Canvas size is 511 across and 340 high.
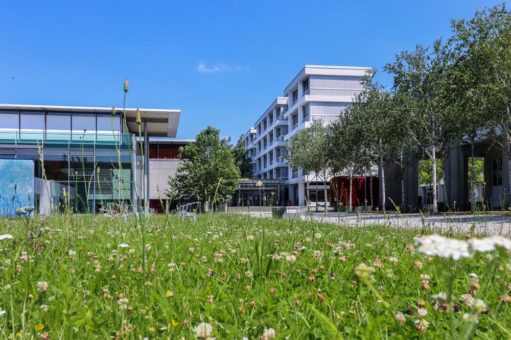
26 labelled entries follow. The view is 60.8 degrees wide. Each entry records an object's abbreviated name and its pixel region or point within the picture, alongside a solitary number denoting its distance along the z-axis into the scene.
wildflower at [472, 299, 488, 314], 1.13
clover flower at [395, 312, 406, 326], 1.89
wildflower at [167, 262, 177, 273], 3.03
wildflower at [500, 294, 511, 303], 2.29
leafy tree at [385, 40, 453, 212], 25.97
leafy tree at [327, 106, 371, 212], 33.38
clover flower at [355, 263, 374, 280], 1.17
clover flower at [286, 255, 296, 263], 2.49
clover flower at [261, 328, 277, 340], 1.64
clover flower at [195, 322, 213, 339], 1.56
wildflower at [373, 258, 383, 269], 3.19
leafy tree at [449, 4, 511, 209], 18.44
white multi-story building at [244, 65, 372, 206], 60.59
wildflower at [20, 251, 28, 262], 3.30
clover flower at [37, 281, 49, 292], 2.34
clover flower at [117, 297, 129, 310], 2.07
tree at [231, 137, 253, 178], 86.00
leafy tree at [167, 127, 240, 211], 40.31
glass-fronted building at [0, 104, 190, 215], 30.02
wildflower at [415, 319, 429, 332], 1.88
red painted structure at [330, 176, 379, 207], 43.53
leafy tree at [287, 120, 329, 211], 39.78
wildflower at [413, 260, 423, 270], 3.10
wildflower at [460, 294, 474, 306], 2.22
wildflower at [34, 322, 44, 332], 1.91
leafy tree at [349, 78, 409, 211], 28.73
